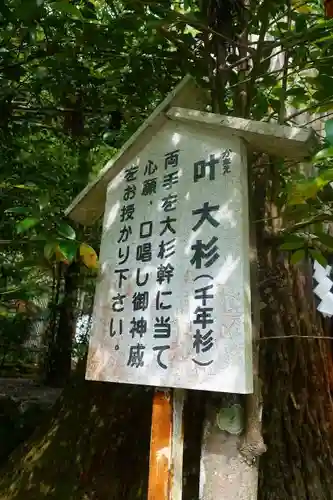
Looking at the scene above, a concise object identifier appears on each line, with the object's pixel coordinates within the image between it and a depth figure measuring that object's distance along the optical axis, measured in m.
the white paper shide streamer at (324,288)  3.04
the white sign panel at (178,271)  1.52
